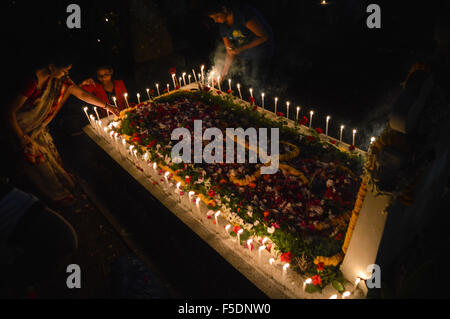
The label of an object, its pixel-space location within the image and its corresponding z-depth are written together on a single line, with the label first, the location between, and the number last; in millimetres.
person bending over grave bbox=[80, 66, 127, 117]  6527
